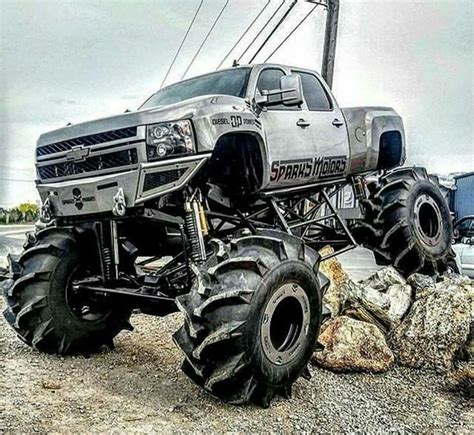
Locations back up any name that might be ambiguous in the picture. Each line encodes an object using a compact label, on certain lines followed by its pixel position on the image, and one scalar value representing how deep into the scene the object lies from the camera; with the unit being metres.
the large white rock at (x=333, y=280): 7.14
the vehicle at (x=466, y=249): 13.92
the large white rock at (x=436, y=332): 6.32
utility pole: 16.05
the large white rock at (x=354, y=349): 6.03
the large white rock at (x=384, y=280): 7.55
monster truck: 4.76
